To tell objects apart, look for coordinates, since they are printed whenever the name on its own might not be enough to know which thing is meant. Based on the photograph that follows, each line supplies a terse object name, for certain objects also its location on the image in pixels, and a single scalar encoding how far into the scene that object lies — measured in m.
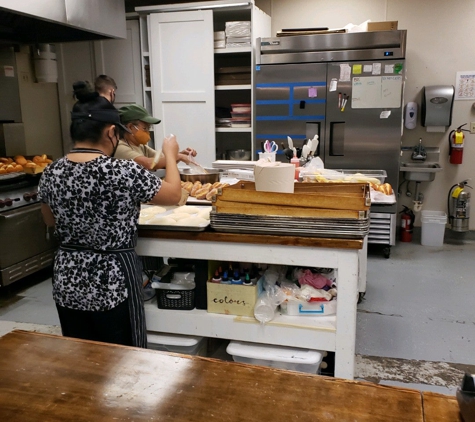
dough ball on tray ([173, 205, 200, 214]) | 2.22
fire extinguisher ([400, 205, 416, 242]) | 4.79
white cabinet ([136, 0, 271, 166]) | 4.52
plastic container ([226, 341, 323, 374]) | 1.92
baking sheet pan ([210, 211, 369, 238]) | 1.76
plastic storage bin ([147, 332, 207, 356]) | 2.09
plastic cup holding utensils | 2.48
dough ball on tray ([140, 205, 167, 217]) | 2.22
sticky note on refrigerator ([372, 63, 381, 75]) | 4.20
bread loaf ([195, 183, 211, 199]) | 2.63
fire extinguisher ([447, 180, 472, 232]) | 4.59
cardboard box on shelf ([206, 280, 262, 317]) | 1.99
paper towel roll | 1.94
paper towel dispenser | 4.46
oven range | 3.47
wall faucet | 4.63
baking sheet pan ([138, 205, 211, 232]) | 1.91
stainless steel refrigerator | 4.19
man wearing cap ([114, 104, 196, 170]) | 2.78
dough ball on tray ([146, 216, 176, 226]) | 1.97
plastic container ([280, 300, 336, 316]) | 1.99
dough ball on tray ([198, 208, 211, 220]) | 2.11
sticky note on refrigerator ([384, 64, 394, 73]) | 4.18
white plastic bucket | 4.61
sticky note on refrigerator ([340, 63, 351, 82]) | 4.27
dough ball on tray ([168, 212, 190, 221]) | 2.06
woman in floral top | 1.61
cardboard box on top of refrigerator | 4.18
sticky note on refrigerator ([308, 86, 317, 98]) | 4.40
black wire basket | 2.07
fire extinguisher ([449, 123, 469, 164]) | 4.53
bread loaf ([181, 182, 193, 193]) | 2.78
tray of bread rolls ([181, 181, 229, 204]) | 2.61
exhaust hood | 3.17
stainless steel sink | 4.48
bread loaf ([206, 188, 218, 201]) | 2.59
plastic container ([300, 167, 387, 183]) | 3.14
